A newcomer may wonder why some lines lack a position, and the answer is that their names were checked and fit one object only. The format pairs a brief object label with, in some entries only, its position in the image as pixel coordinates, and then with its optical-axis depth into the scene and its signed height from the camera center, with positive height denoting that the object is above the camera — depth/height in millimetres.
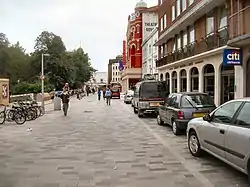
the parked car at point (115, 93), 53594 -338
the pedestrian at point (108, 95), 34750 -413
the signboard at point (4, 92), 26186 -54
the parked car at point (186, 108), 12000 -601
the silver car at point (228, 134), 5859 -825
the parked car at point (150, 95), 19766 -252
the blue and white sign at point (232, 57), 16766 +1593
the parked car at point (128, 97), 37425 -679
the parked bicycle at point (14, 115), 16875 -1174
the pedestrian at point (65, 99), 21109 -478
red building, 71062 +10553
